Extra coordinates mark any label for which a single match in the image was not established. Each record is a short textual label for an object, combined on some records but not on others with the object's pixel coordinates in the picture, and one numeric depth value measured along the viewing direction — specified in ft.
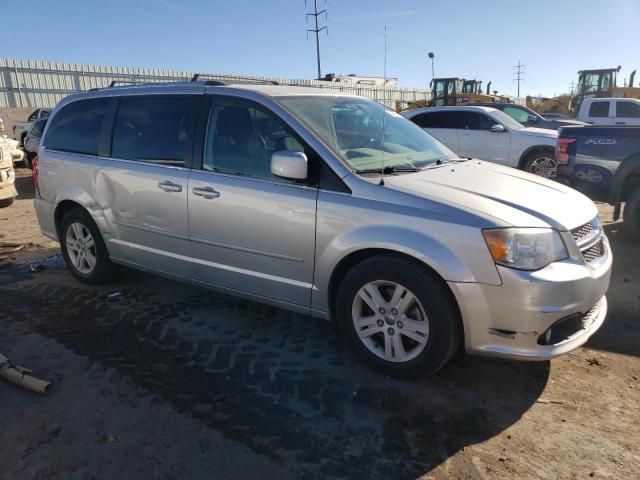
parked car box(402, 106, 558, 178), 34.83
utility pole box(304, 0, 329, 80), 125.18
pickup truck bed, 20.03
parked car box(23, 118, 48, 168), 48.52
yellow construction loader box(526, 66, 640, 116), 73.61
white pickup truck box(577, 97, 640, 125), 49.98
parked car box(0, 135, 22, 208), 30.76
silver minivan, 9.53
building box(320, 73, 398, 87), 109.81
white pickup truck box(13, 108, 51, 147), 59.95
